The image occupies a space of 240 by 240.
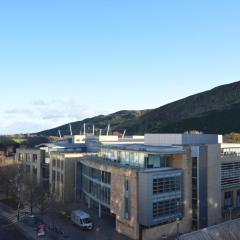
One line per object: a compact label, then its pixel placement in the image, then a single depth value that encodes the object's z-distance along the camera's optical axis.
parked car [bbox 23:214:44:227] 43.64
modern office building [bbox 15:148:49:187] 62.69
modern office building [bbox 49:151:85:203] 52.70
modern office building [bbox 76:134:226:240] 36.78
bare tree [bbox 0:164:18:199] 57.46
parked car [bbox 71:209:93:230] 40.29
